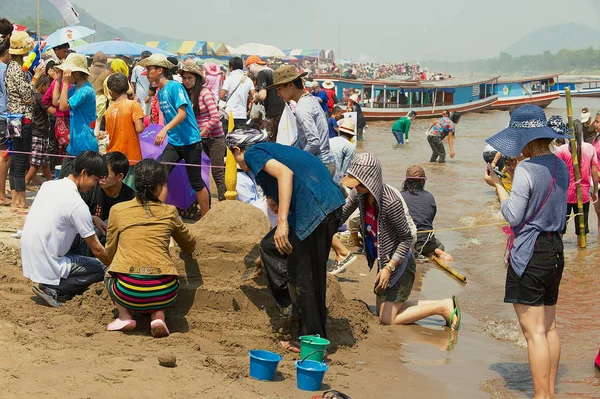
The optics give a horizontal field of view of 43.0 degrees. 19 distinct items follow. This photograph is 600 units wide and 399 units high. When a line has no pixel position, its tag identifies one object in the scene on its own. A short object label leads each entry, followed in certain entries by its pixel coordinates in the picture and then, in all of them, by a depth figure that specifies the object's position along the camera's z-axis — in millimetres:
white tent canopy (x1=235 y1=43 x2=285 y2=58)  75694
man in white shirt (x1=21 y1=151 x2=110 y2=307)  5977
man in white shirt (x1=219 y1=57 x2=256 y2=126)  12477
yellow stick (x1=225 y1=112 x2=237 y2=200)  8234
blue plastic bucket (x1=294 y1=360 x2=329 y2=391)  4738
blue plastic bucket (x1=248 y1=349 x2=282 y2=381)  4801
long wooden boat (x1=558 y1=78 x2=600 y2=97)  53438
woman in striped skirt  5598
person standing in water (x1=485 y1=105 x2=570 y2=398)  4871
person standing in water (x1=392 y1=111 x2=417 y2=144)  25938
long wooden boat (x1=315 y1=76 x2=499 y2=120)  35938
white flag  17859
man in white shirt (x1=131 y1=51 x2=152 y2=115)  13297
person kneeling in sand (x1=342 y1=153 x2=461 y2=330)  6090
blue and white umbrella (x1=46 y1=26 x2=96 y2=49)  16827
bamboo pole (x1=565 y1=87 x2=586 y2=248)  9266
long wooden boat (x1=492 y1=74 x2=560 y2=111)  45000
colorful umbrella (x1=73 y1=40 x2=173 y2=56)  22719
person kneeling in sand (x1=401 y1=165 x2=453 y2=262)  9391
